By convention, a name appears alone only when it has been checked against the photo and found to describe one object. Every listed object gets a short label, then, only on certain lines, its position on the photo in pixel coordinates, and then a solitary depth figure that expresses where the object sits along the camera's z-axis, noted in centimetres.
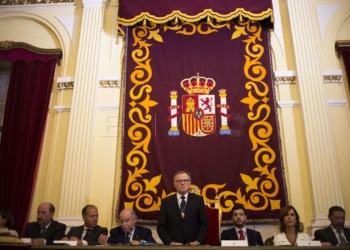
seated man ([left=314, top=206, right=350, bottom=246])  406
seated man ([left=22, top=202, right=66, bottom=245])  418
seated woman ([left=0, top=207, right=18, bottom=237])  413
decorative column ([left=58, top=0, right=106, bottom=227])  497
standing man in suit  362
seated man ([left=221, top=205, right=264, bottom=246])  411
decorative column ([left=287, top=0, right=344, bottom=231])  482
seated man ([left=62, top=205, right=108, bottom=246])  411
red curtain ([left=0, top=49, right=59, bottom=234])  502
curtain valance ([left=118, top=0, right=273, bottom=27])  577
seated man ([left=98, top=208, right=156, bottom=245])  389
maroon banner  496
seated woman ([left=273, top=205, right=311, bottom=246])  373
